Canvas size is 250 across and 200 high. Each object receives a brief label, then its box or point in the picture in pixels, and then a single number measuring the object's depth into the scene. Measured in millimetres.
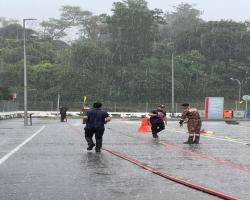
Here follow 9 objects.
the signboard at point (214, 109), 58659
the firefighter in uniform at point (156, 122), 23969
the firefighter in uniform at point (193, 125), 20703
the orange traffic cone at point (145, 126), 30219
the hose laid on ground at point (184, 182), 8445
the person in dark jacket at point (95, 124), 16461
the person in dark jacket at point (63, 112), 46219
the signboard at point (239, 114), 64688
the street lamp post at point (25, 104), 38156
